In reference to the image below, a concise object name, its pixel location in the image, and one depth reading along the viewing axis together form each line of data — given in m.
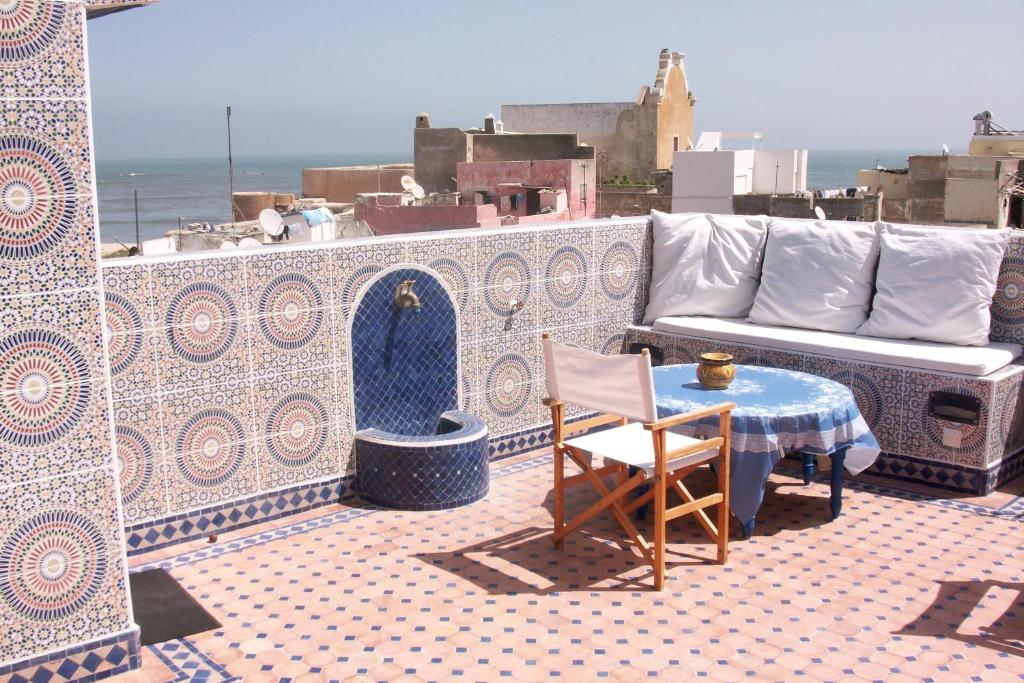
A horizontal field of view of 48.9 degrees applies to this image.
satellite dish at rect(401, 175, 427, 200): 24.05
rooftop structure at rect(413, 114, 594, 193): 36.62
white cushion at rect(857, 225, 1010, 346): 6.66
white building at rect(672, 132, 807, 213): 26.33
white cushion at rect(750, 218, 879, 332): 7.12
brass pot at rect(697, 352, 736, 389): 5.83
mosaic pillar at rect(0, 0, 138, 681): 3.76
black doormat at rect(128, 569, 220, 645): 4.60
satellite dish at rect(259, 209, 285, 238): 10.56
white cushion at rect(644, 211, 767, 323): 7.64
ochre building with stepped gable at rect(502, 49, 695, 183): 43.78
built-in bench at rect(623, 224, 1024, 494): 6.30
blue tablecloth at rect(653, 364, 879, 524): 5.45
